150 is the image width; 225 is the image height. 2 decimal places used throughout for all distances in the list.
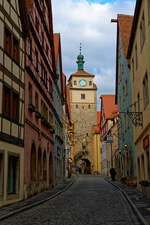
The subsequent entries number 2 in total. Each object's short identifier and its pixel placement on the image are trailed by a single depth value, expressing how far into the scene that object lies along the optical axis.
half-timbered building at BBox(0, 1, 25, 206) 14.35
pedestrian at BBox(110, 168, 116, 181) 38.54
